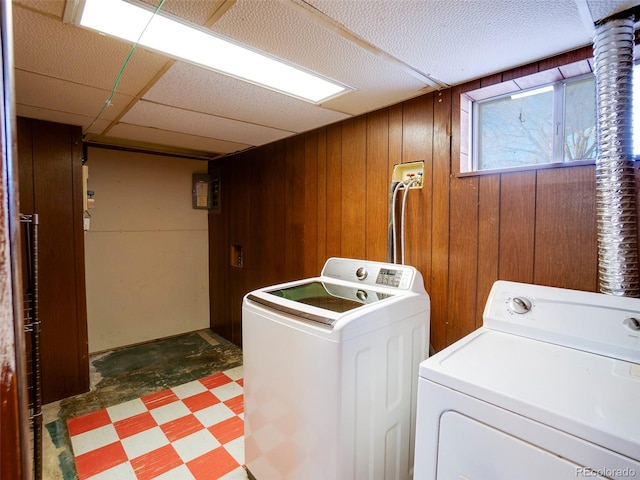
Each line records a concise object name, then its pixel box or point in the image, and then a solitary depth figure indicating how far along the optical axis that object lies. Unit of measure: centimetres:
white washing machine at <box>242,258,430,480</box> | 125
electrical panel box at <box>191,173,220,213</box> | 382
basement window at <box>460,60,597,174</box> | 139
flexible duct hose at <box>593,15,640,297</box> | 109
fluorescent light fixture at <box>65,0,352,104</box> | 111
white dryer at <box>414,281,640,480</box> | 76
